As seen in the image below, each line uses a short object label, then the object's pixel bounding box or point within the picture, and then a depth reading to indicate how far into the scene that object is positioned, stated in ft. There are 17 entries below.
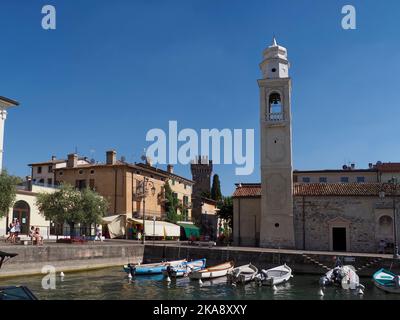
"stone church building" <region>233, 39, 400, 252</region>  127.65
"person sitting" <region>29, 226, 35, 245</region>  107.88
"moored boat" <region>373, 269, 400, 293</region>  79.46
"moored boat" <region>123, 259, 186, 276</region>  98.94
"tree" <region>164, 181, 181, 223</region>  202.83
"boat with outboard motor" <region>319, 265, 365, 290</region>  83.15
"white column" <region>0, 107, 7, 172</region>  130.82
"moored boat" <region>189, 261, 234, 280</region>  94.68
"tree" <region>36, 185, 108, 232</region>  124.06
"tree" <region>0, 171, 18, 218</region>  99.86
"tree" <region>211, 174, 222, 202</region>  323.94
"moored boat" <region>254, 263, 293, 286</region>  86.17
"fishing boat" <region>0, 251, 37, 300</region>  26.43
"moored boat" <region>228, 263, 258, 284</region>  89.40
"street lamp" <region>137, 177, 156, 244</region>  178.27
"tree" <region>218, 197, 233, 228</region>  199.31
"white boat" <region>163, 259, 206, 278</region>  96.78
